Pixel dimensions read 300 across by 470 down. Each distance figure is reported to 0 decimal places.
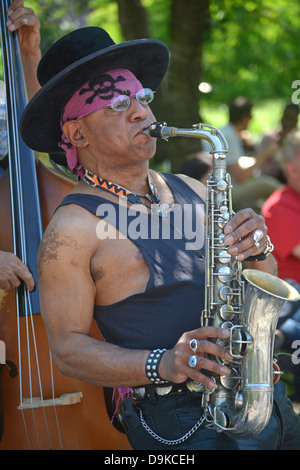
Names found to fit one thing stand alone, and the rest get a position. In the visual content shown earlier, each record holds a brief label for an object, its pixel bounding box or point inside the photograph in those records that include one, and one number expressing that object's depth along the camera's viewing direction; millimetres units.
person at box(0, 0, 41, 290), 5391
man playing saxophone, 4770
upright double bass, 5453
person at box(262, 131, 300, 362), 8547
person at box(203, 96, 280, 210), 13242
